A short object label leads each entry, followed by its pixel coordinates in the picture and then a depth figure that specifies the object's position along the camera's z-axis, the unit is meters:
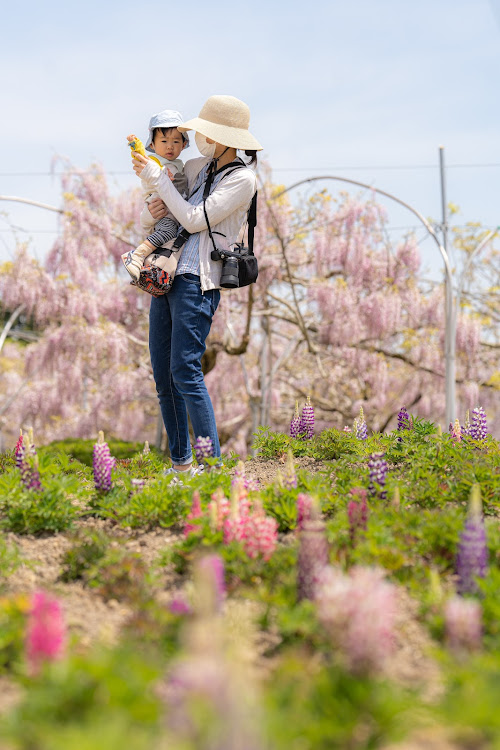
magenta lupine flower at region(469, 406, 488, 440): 5.43
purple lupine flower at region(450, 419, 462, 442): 5.35
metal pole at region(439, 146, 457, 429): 14.20
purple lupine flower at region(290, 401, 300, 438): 5.90
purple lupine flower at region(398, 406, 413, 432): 5.38
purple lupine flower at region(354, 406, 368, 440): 5.42
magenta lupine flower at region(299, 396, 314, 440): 5.89
